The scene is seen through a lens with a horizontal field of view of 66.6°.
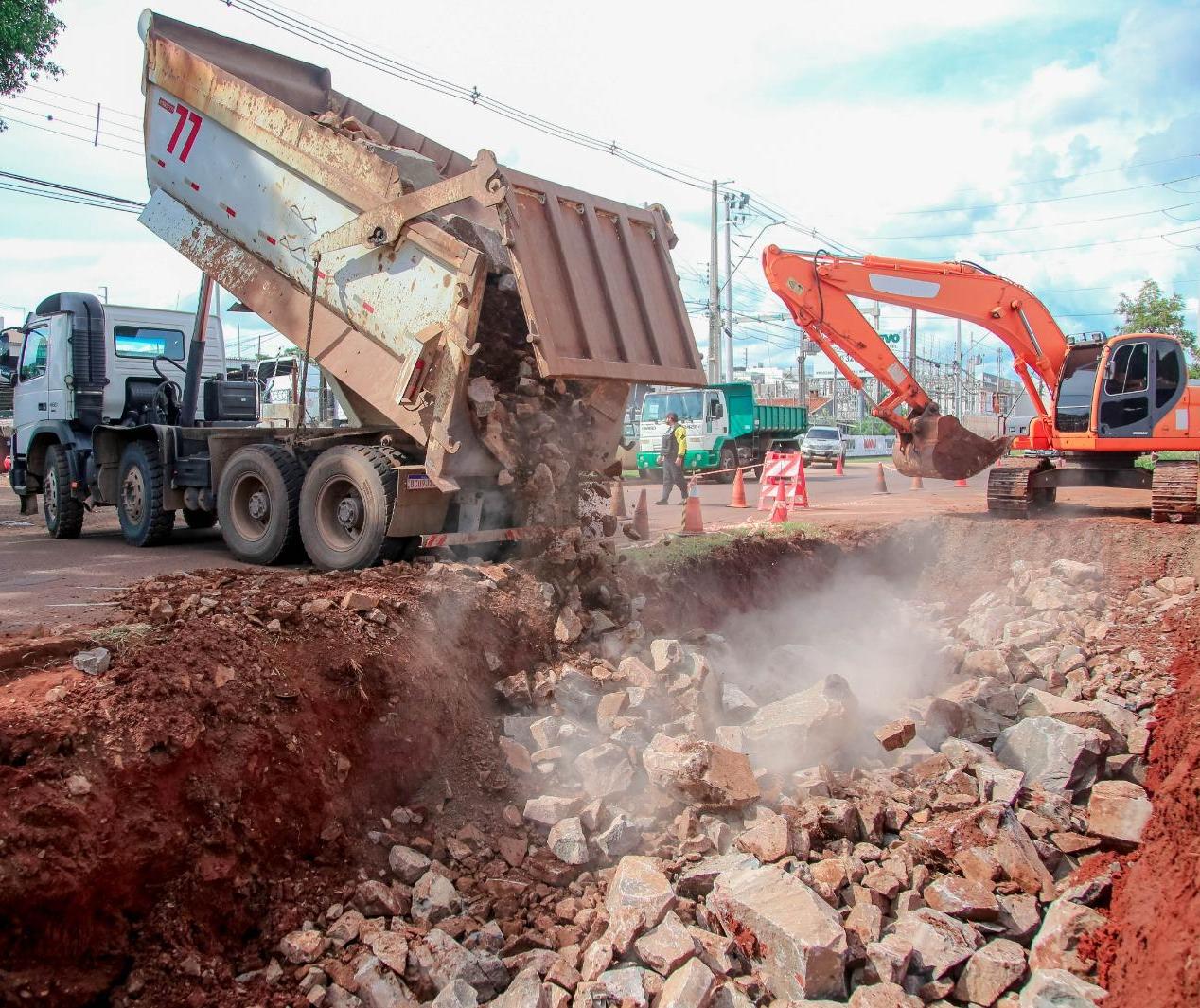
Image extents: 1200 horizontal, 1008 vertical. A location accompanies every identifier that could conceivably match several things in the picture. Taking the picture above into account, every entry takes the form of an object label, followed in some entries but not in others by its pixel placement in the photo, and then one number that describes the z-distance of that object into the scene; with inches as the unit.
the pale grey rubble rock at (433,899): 161.2
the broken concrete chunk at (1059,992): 144.1
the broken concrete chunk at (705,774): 191.6
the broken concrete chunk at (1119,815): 193.5
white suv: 1375.5
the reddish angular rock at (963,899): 173.2
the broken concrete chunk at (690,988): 143.8
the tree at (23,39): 437.7
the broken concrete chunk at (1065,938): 156.6
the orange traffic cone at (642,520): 390.9
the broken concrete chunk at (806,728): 220.2
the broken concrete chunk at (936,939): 160.9
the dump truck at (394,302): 245.0
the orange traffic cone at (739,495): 658.8
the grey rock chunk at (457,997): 142.3
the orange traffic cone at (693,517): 461.1
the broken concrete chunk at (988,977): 156.1
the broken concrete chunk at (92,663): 159.9
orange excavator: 466.9
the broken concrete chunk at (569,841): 179.9
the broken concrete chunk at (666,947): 152.4
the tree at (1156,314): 1318.9
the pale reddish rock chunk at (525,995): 142.7
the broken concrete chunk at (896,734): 231.9
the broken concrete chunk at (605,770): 199.3
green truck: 1000.9
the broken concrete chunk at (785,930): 150.5
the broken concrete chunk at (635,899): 158.1
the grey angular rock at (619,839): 183.9
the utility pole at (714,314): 1355.8
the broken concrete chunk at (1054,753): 225.5
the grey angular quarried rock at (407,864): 168.2
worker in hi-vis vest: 681.0
